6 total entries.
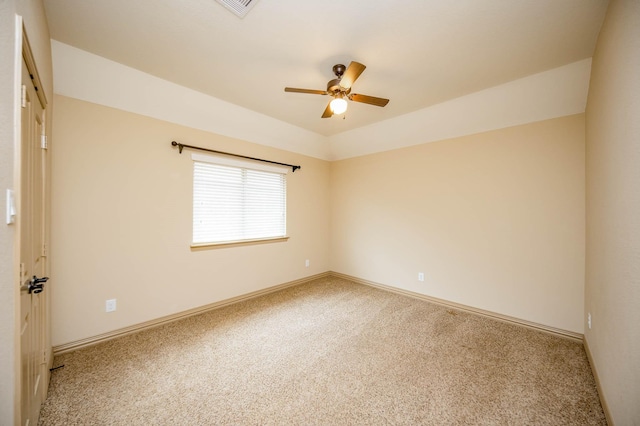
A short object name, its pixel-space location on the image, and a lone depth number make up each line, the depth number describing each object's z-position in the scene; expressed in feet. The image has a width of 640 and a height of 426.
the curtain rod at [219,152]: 9.10
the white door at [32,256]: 3.69
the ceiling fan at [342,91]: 6.55
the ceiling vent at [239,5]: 5.16
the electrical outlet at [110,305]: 7.73
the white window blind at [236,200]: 10.09
